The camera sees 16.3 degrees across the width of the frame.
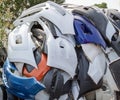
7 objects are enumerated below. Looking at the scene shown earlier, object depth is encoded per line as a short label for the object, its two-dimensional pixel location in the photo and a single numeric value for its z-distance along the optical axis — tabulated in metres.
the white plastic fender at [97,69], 3.10
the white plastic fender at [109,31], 3.18
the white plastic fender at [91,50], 3.10
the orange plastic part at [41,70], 3.01
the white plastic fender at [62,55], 3.00
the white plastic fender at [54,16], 3.10
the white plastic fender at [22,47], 3.03
